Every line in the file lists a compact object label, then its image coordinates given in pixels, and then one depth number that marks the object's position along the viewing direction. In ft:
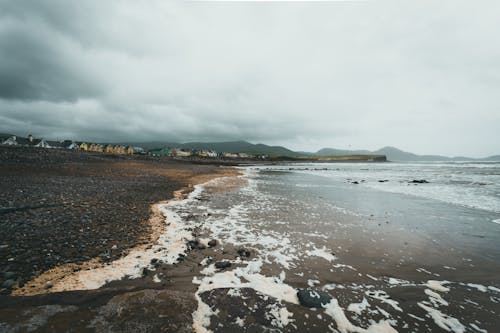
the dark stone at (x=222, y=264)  21.89
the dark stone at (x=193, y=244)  26.19
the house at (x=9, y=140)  365.90
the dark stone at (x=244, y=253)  24.97
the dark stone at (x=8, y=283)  16.18
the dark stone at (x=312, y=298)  16.69
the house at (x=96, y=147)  438.40
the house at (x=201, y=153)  575.38
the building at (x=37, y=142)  386.98
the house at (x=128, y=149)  454.56
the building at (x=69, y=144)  437.25
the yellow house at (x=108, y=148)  435.29
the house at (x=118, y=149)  441.15
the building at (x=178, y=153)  553.11
